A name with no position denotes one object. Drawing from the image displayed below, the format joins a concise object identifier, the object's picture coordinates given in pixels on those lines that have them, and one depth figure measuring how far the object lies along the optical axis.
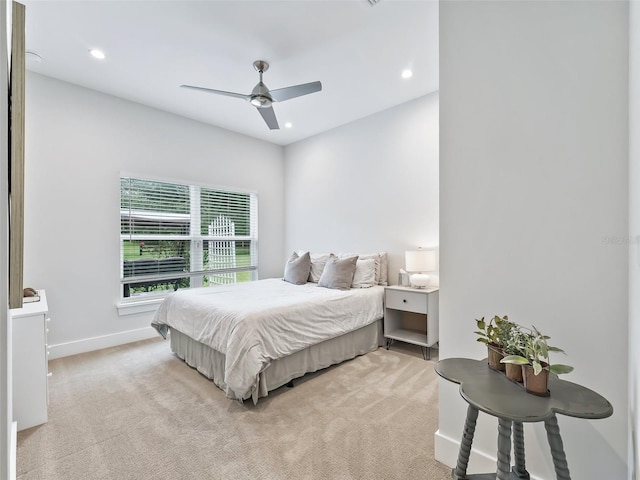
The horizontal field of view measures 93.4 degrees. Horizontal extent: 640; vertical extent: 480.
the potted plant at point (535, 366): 1.04
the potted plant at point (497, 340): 1.22
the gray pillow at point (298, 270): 3.98
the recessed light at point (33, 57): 2.74
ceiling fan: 2.64
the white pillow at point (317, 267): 4.05
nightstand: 3.14
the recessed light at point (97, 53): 2.71
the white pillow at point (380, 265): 3.84
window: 3.75
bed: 2.24
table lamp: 3.30
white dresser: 1.96
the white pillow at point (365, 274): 3.65
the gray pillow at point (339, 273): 3.53
